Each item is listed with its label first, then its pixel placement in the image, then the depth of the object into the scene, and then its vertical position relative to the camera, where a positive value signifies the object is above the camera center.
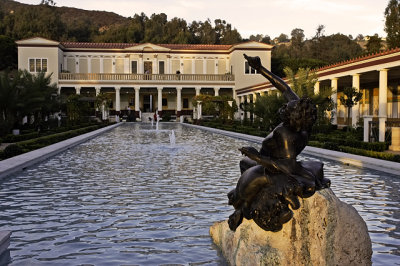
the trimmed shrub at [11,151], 13.84 -1.06
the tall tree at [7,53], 58.08 +7.82
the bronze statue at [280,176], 3.87 -0.52
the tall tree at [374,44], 52.22 +8.03
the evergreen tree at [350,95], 20.47 +0.85
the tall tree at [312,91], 23.12 +1.19
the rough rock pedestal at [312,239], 3.92 -1.05
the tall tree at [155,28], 81.19 +16.40
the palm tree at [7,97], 22.66 +0.89
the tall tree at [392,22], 52.94 +10.85
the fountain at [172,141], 19.54 -1.10
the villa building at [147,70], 51.55 +5.40
